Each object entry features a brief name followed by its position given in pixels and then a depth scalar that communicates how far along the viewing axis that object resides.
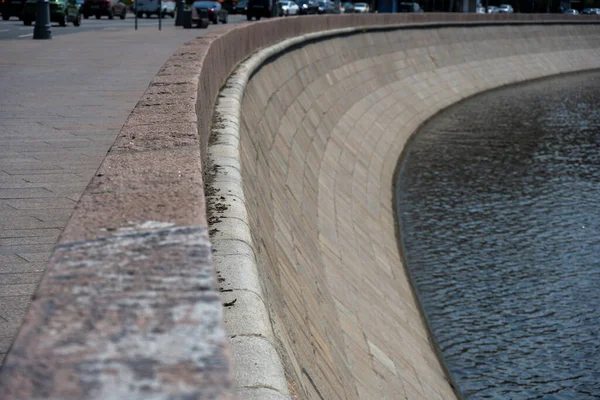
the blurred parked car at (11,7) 38.91
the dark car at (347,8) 63.33
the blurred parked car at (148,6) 52.23
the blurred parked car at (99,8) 49.09
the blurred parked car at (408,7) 58.34
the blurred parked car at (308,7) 56.81
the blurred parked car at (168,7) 53.84
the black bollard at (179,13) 37.16
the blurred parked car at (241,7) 66.75
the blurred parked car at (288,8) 54.34
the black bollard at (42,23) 23.25
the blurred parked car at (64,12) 36.19
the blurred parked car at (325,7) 58.16
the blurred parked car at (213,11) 42.65
